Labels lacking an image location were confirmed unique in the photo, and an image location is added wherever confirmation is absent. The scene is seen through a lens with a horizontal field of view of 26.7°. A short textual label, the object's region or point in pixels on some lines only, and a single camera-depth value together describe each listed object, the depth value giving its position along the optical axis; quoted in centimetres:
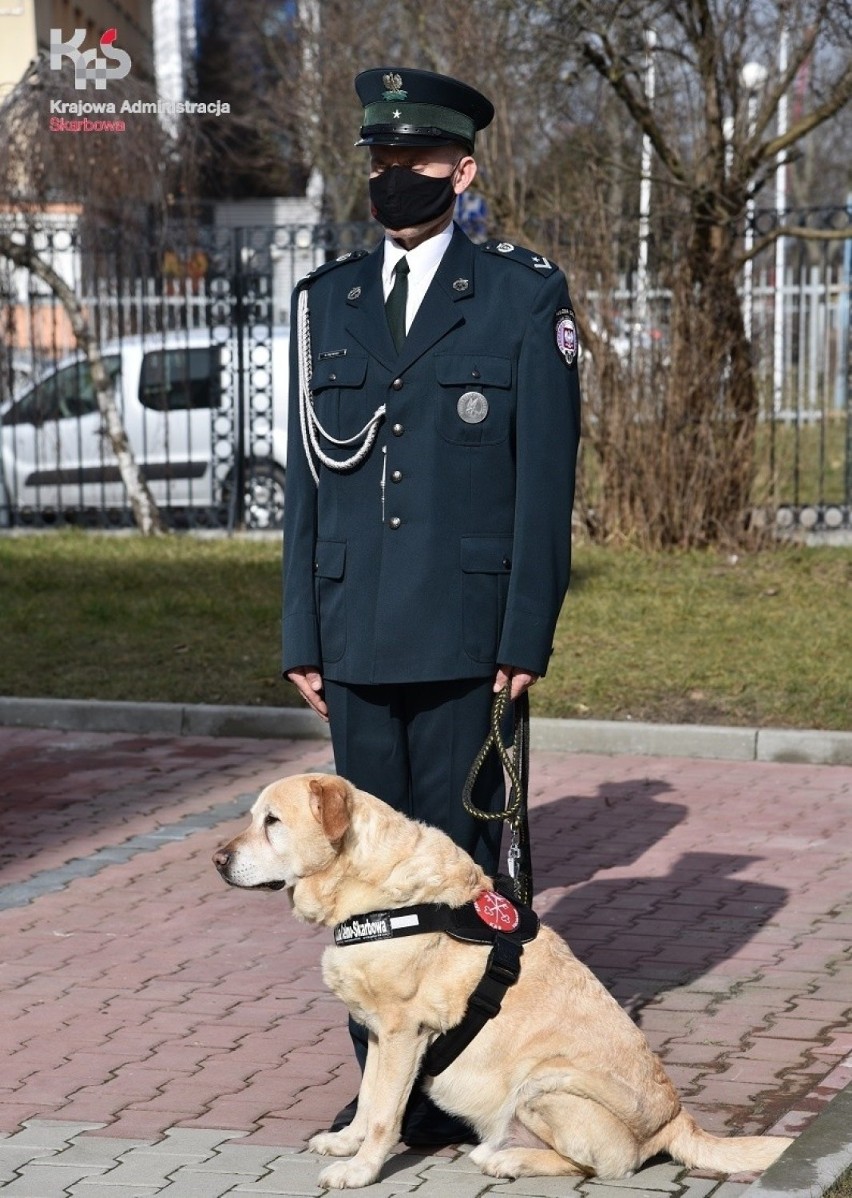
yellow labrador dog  404
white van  1695
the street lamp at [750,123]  1434
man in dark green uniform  430
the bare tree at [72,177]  1655
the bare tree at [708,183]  1412
